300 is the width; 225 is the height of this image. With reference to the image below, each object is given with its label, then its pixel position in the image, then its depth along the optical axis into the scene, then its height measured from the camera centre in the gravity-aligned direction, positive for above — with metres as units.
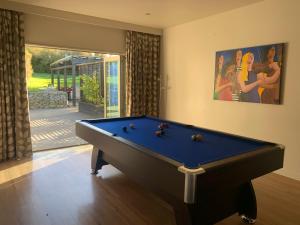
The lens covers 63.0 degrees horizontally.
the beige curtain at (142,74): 5.30 +0.25
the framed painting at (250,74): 3.51 +0.20
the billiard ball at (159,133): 2.79 -0.55
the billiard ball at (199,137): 2.58 -0.55
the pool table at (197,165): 1.70 -0.61
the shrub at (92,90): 10.09 -0.26
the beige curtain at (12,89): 3.89 -0.11
